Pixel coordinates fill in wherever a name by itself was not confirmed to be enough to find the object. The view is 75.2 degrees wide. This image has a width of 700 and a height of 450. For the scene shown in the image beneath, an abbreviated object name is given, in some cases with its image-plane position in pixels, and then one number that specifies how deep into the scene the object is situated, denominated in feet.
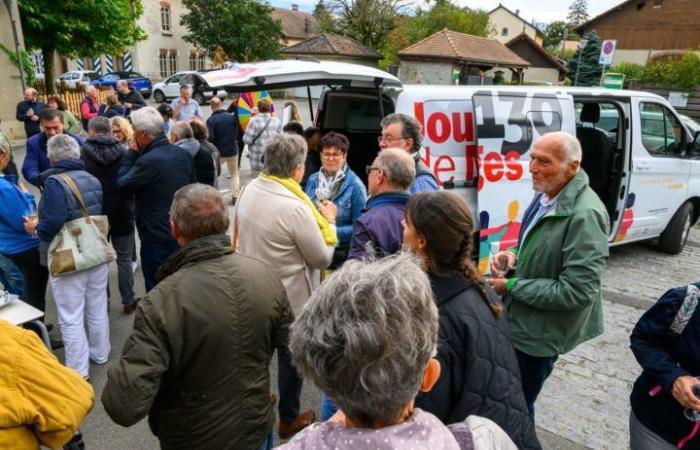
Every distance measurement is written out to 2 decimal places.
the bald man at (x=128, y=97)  32.76
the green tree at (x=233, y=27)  116.37
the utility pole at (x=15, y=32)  43.06
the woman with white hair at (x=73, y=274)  10.07
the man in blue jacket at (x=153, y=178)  12.06
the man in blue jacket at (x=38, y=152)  15.57
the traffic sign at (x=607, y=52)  46.52
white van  13.66
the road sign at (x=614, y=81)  47.57
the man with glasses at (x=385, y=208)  8.05
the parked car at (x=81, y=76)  90.07
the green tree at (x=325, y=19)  139.33
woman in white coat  8.76
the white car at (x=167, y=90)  89.20
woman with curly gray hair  3.09
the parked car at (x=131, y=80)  90.24
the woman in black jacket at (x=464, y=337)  4.93
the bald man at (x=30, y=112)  28.35
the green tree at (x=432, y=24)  129.70
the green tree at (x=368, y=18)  131.54
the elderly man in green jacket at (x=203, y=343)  5.78
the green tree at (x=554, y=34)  267.92
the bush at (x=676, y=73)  61.36
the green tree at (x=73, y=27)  51.46
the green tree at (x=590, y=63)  112.82
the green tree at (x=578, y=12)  323.16
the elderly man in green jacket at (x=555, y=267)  7.48
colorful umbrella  32.20
